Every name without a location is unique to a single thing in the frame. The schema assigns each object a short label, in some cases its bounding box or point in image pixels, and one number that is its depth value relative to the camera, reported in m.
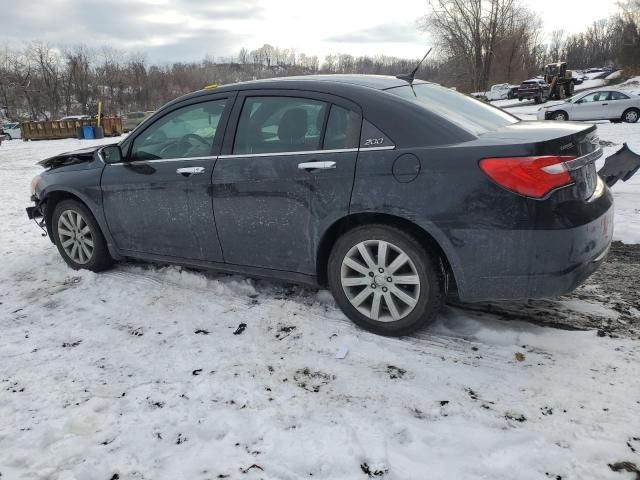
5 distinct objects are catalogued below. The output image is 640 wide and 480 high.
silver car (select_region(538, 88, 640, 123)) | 19.57
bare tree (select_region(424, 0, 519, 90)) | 56.69
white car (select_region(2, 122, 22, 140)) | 35.12
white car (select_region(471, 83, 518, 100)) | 49.59
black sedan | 2.74
